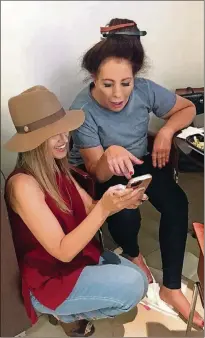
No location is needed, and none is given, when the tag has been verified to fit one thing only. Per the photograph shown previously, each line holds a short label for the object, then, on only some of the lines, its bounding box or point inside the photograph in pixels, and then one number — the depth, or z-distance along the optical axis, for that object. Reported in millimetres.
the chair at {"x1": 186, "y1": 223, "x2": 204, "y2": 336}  954
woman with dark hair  1133
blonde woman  983
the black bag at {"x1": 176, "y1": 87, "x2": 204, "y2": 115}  1336
